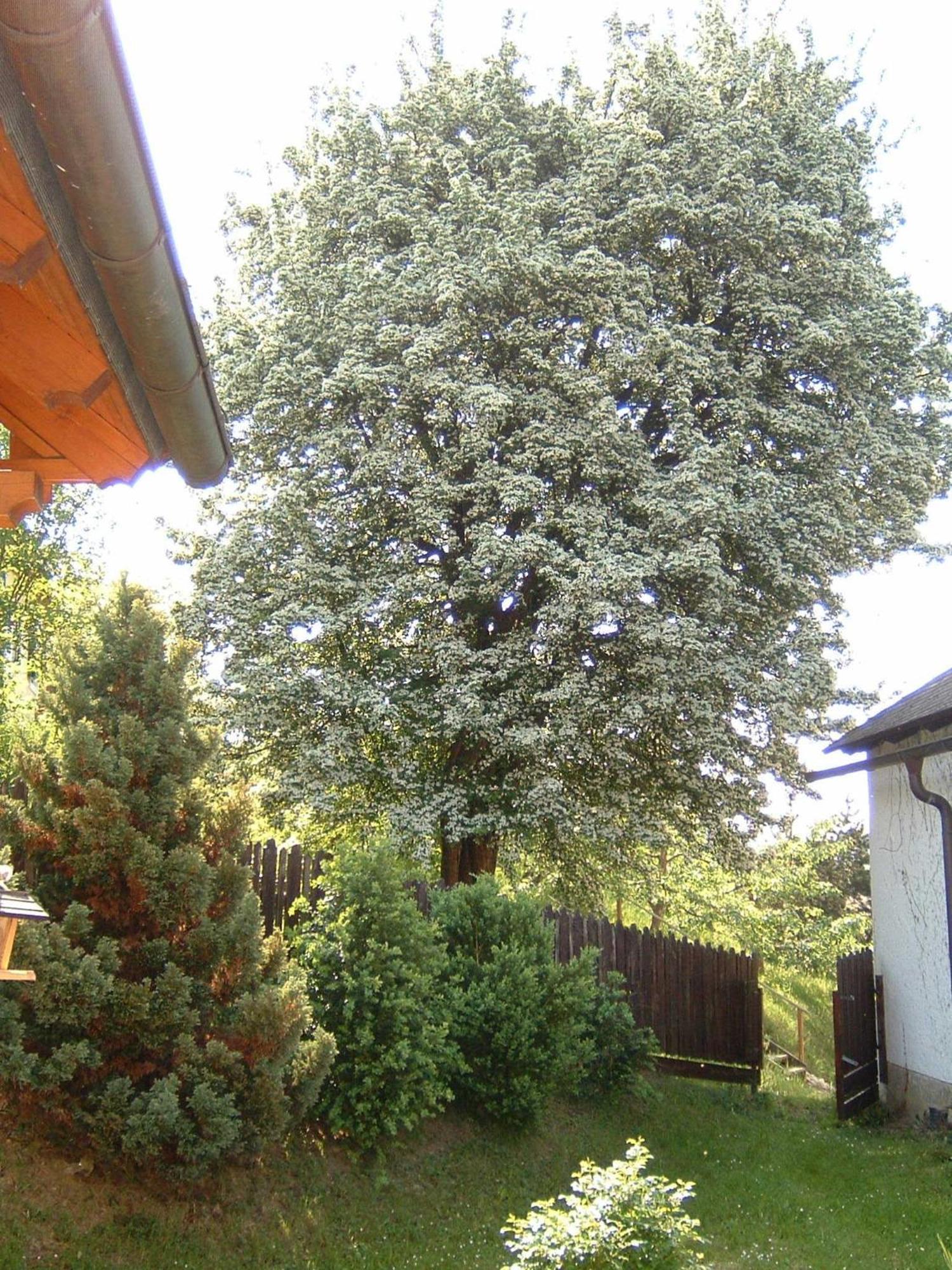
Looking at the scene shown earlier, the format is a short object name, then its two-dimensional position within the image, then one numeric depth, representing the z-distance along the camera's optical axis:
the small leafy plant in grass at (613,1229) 4.81
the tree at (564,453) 13.72
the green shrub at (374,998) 8.03
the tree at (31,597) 15.72
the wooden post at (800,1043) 20.48
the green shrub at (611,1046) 11.32
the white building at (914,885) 11.02
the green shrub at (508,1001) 9.34
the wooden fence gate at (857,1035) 11.91
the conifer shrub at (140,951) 6.32
